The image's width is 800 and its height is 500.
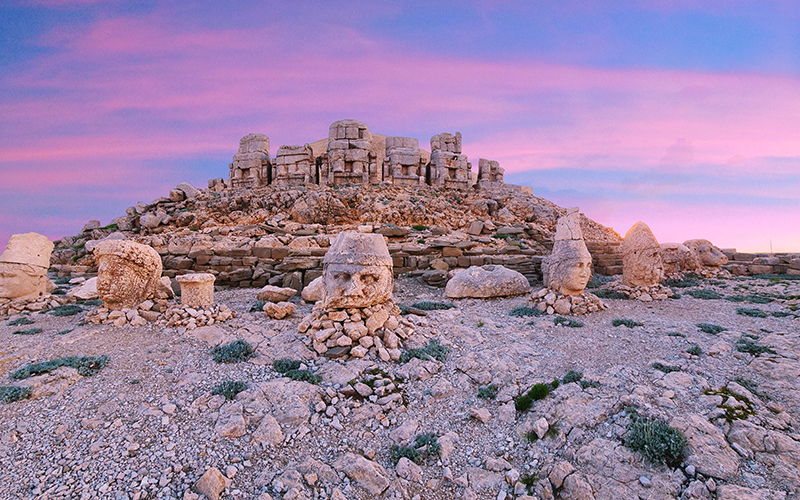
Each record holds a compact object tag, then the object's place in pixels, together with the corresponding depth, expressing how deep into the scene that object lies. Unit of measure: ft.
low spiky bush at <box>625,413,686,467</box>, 13.10
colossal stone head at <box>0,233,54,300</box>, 31.17
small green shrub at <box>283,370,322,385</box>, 18.89
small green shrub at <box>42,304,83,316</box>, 30.32
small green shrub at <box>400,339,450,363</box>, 21.67
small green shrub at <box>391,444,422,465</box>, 14.15
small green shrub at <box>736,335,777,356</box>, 20.79
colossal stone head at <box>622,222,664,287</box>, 36.76
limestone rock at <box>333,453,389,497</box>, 12.89
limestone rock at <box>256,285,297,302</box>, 32.89
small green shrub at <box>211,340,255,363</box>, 20.97
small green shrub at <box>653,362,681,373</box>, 19.06
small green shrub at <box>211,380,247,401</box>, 17.28
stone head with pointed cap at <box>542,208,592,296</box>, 31.04
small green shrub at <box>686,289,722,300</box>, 37.52
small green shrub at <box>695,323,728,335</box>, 25.18
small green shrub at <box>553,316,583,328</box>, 27.73
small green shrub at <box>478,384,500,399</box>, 18.10
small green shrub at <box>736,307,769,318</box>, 29.44
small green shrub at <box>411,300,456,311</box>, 32.82
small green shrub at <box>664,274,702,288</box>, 44.65
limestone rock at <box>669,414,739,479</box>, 12.50
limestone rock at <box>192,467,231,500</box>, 12.03
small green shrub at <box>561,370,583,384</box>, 18.37
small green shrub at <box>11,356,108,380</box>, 18.51
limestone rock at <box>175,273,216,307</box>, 29.45
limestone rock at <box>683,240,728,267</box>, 53.42
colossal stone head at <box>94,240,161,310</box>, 27.76
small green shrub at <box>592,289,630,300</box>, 37.42
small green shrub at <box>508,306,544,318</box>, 30.66
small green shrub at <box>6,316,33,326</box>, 27.78
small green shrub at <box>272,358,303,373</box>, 20.02
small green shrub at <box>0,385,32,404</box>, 16.15
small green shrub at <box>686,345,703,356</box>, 21.13
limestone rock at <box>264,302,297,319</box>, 28.63
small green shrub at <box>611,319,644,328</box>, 27.44
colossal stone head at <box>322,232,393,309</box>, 23.49
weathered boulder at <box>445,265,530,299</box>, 36.45
